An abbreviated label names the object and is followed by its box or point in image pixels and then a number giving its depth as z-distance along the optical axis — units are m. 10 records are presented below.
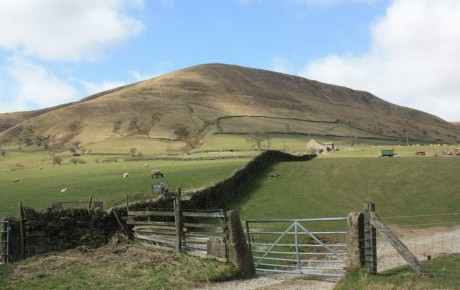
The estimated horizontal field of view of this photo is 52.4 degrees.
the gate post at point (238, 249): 15.66
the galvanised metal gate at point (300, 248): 15.93
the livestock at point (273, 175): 44.06
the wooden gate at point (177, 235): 16.52
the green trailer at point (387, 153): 67.01
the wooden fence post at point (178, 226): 18.08
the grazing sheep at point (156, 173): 44.50
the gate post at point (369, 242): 12.89
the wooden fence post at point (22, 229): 17.92
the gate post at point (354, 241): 13.13
